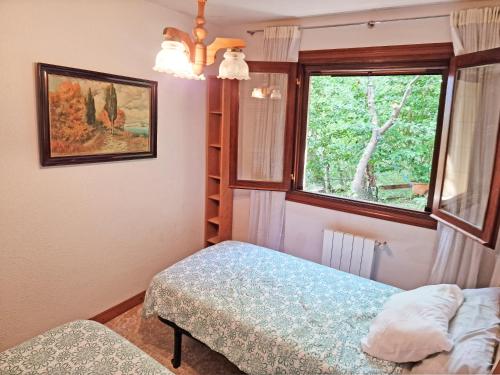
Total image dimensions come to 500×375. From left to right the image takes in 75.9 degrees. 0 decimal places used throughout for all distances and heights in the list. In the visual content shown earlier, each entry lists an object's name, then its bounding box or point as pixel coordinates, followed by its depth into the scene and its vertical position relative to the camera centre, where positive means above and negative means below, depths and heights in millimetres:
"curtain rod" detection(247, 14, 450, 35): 2295 +979
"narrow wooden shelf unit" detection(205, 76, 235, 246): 3038 -231
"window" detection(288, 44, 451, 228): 2488 +169
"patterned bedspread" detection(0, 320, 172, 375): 1428 -1018
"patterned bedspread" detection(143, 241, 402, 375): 1587 -956
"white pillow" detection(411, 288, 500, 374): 1344 -840
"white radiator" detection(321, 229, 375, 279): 2631 -871
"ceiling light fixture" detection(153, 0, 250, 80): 1420 +413
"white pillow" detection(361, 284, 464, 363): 1448 -831
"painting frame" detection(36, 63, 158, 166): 1970 +186
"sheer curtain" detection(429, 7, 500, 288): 1979 +63
